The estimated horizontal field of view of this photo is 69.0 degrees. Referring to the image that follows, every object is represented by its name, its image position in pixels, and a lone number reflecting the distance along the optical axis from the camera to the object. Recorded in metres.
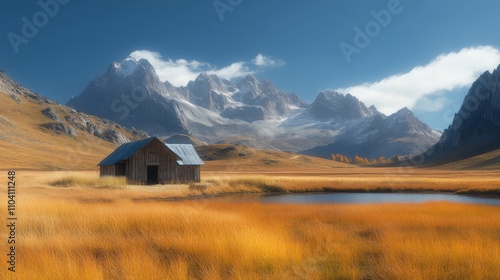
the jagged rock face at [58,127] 191.51
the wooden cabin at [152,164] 45.84
